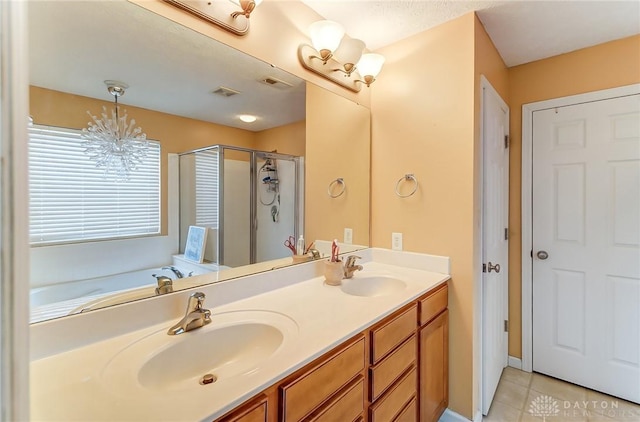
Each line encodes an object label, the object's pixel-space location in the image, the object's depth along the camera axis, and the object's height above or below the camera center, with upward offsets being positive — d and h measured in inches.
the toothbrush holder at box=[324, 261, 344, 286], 60.7 -13.4
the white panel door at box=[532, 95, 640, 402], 74.3 -9.7
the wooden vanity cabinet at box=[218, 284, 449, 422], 30.9 -23.8
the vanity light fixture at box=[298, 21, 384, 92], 59.9 +35.1
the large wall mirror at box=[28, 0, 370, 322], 33.8 +8.1
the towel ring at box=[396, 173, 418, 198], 72.7 +6.9
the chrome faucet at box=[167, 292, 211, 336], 38.0 -14.7
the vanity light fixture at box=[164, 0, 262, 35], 43.6 +31.6
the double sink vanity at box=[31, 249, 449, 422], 26.1 -16.7
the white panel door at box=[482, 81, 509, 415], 70.2 -7.7
